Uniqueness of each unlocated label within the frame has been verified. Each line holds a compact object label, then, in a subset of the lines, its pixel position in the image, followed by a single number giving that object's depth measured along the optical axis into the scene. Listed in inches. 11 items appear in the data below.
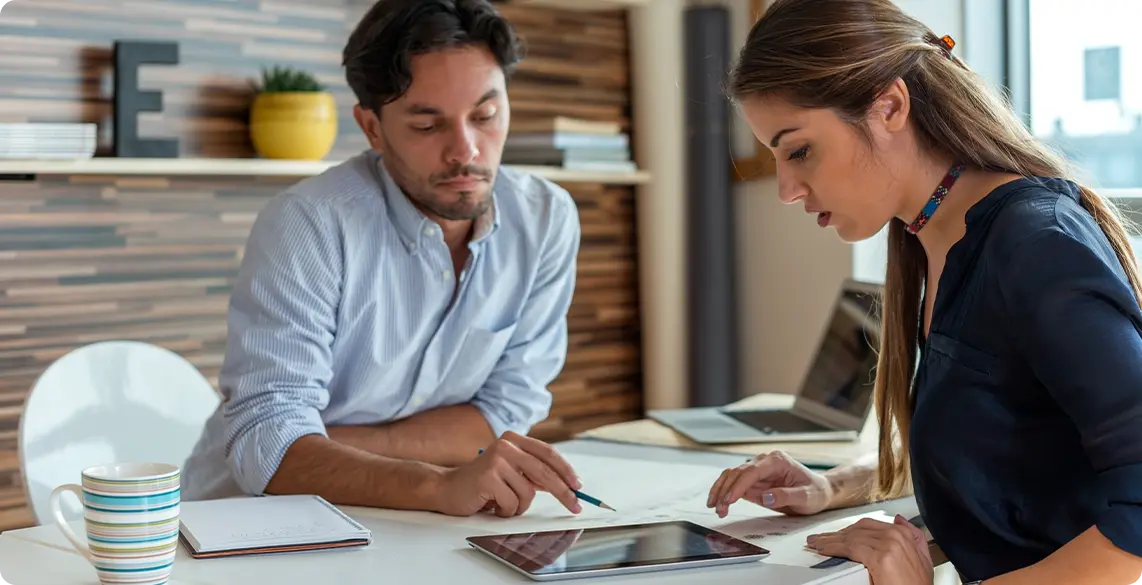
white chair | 73.1
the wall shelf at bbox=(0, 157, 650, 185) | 102.7
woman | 43.2
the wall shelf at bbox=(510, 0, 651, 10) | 140.6
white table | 44.6
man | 68.0
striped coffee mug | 41.4
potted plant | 115.9
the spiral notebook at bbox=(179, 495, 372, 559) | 48.2
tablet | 44.8
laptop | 79.7
